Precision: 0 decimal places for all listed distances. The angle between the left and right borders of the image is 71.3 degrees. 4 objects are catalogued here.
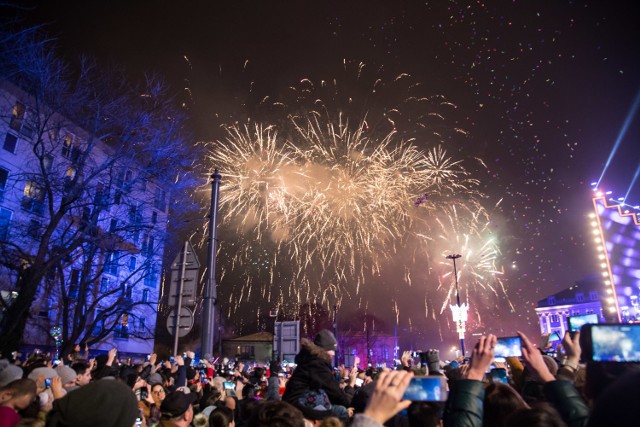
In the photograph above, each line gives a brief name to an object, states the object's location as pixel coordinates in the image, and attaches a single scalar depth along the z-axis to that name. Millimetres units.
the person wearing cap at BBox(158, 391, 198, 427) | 4367
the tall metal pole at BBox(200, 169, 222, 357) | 11070
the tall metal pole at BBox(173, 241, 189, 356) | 9107
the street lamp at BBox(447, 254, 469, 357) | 26031
